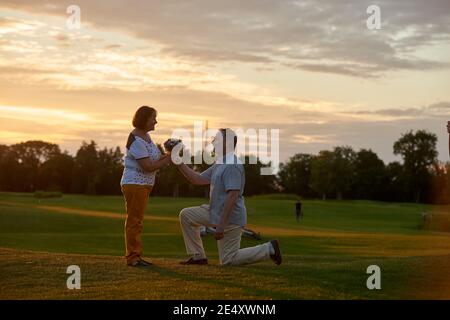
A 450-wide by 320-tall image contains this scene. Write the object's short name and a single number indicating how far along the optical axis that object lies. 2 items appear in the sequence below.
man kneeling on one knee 12.45
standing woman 12.32
